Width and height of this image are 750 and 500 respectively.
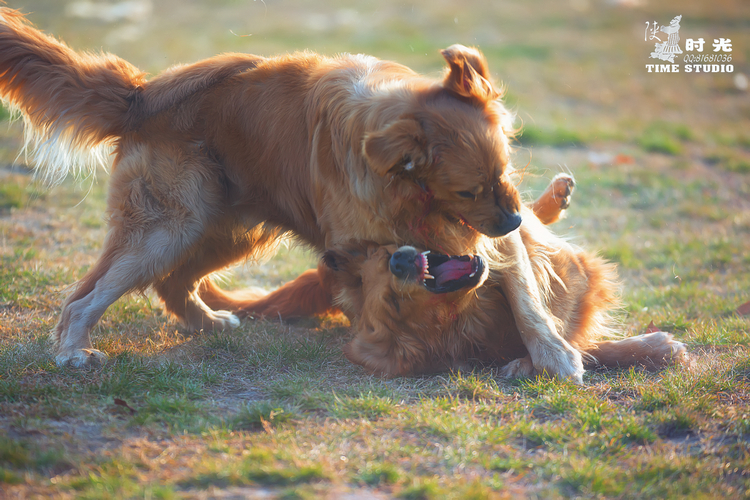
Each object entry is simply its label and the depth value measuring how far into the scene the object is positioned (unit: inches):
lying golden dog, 310.3
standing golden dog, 291.0
